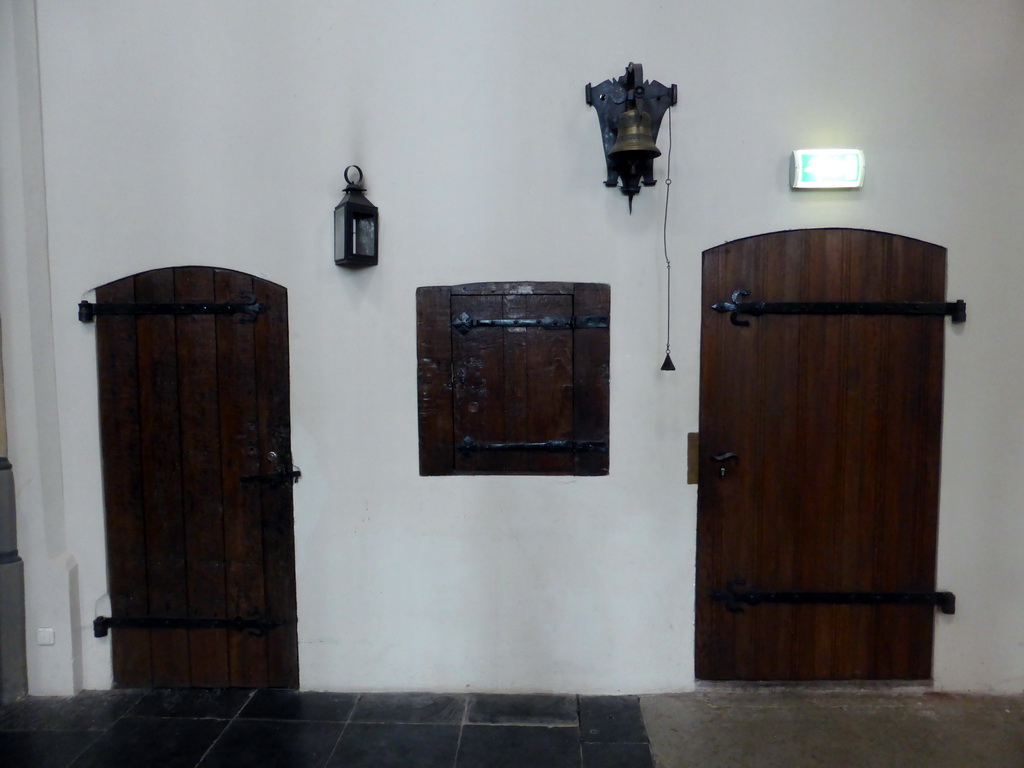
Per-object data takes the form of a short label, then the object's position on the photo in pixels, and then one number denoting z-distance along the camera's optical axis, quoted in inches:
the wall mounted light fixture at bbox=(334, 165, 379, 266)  94.6
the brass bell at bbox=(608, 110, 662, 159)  89.7
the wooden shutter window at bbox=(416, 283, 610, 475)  99.5
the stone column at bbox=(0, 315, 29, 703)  100.7
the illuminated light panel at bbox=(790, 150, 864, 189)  96.0
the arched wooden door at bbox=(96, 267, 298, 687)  101.7
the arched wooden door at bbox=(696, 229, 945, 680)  98.3
